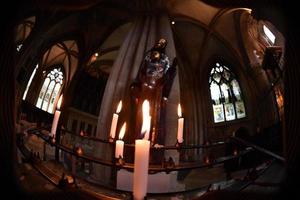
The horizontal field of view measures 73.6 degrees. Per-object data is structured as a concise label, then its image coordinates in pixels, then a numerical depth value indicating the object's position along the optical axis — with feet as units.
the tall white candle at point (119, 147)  6.20
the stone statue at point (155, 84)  15.30
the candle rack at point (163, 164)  5.74
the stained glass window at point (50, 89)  42.71
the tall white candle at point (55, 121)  5.80
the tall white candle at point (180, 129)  7.60
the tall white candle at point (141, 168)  3.57
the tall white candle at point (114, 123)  7.44
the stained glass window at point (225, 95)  38.58
